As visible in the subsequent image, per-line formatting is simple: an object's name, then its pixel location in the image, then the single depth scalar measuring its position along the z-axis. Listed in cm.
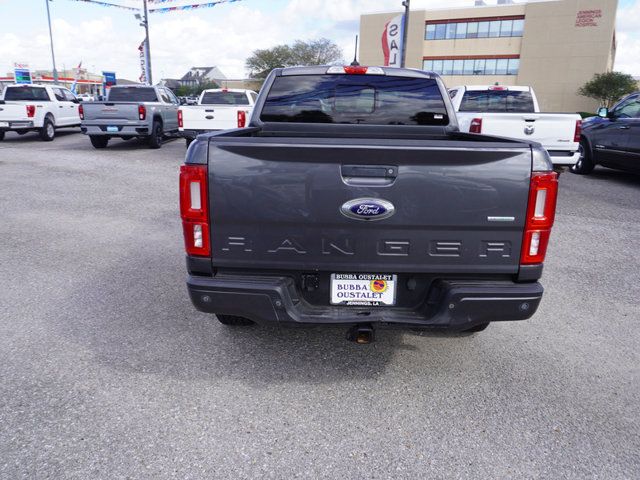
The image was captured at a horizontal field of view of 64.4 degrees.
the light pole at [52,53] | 4024
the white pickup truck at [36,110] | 1652
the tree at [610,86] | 4625
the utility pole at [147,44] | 3022
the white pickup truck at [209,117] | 1383
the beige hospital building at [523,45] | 5019
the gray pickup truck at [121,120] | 1460
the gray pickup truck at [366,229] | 275
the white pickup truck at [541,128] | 959
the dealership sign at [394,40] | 2458
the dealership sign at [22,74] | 3594
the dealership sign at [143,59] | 3201
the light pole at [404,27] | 2083
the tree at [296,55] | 6800
